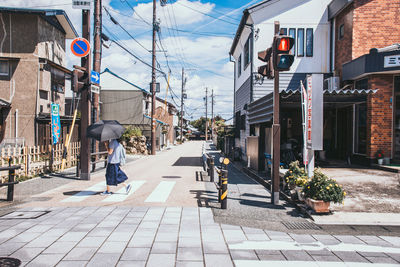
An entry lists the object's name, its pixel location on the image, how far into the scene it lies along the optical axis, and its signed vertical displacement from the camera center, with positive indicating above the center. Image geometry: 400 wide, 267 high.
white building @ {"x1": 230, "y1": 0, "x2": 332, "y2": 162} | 14.93 +5.39
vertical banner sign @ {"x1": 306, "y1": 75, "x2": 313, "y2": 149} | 7.50 +0.67
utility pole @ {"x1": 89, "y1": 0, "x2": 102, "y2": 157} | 14.59 +4.19
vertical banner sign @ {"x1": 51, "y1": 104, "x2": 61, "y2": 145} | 12.66 +0.53
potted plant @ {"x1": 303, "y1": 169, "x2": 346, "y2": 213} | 6.36 -1.25
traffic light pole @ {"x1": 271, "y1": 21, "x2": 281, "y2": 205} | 7.37 -0.24
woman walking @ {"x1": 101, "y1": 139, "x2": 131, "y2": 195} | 8.14 -0.84
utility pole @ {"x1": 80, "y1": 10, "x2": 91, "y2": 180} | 11.10 +0.91
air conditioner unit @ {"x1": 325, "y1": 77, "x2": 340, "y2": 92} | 13.45 +2.56
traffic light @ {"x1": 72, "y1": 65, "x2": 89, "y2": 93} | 10.51 +2.09
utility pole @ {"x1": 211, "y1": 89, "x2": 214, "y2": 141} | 72.15 +8.98
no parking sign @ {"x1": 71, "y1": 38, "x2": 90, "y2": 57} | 10.49 +3.23
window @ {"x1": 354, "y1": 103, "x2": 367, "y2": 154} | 12.11 +0.38
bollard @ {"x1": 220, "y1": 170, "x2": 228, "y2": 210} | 6.90 -1.30
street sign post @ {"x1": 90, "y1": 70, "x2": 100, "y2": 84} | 11.20 +2.28
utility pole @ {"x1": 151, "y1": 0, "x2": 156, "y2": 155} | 25.78 +4.25
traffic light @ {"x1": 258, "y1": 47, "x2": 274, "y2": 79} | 7.45 +1.86
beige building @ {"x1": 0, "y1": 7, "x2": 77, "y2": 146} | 17.45 +3.65
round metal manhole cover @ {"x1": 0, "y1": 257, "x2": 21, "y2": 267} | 4.00 -1.82
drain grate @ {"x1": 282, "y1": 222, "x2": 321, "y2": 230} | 5.80 -1.84
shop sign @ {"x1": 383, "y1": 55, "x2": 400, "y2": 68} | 10.85 +2.93
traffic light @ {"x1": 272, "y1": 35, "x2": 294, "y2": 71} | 7.07 +2.08
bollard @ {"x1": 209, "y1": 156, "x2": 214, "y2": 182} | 10.93 -1.36
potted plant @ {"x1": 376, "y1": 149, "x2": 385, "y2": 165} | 11.40 -0.71
